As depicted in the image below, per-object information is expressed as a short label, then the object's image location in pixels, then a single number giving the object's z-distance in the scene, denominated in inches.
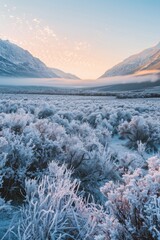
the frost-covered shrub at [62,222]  107.3
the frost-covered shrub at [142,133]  390.7
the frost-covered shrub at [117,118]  529.2
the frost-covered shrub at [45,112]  544.1
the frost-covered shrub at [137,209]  88.1
